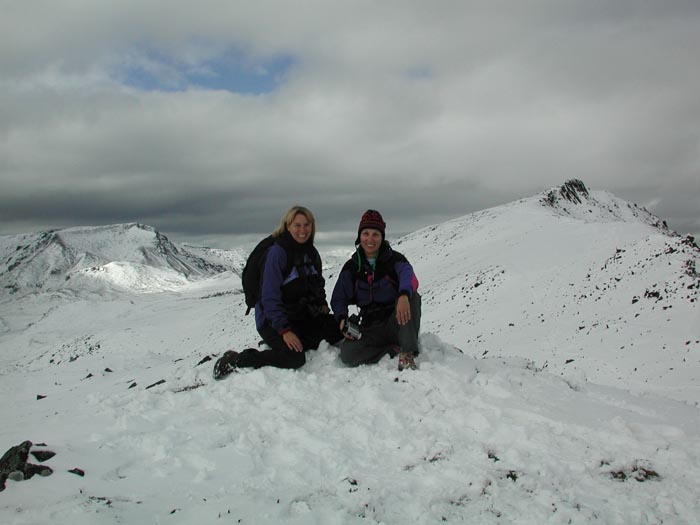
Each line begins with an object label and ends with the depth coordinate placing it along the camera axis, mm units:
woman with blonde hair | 8102
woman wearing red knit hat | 8125
